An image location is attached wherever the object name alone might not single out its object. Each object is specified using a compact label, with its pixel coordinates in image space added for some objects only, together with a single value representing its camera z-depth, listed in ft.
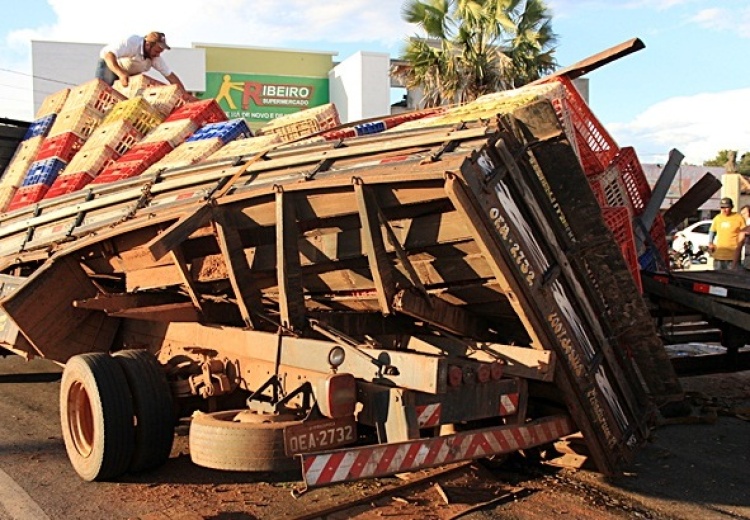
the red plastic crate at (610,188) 18.47
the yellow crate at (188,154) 21.49
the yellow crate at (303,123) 22.62
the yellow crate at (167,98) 27.86
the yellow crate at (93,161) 24.70
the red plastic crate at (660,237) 22.66
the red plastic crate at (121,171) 22.70
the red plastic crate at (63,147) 27.04
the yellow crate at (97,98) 28.60
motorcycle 59.11
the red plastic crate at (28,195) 25.67
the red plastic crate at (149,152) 23.45
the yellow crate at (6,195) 27.08
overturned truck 14.24
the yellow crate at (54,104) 30.58
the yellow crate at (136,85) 30.58
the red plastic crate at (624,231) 17.92
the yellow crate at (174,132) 24.44
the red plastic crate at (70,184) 24.18
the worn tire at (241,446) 14.17
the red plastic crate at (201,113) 25.68
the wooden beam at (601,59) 17.51
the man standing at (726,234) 33.06
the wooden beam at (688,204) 24.57
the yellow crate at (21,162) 27.91
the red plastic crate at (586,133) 17.77
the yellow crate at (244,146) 20.14
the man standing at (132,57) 32.37
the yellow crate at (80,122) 27.99
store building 88.58
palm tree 60.44
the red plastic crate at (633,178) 20.11
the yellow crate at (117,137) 25.53
